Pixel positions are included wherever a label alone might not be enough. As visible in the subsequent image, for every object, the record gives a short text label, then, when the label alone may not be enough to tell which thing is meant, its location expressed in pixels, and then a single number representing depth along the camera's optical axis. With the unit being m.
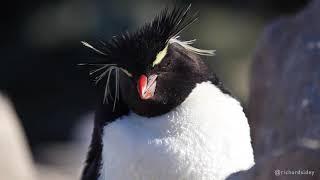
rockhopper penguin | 4.19
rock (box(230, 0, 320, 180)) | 4.05
